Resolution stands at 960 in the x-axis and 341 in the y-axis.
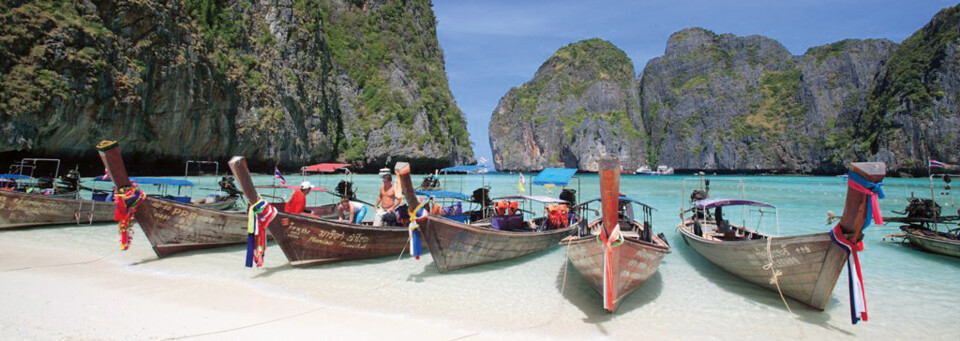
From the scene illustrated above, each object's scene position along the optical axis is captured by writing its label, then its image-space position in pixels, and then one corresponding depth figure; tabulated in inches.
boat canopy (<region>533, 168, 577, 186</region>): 448.5
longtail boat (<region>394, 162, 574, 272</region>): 290.4
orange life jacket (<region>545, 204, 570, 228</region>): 439.5
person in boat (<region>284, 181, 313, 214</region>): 353.4
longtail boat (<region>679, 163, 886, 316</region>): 181.0
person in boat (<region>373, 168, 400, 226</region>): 366.4
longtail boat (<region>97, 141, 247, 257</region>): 291.0
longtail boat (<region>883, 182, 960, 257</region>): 397.7
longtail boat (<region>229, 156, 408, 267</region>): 302.7
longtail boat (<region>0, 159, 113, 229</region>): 452.1
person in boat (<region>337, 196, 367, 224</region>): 390.3
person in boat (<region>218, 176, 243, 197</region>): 622.0
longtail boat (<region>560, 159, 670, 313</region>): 199.5
